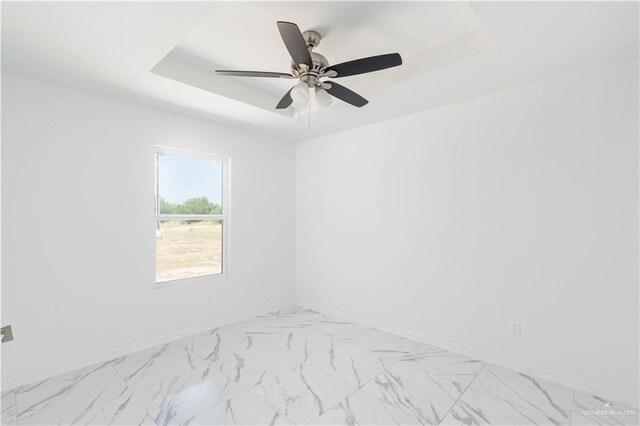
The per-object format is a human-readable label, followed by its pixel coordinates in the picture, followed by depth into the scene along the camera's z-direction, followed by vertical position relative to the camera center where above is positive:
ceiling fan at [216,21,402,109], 1.80 +0.94
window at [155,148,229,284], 3.37 -0.01
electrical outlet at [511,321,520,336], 2.66 -0.97
